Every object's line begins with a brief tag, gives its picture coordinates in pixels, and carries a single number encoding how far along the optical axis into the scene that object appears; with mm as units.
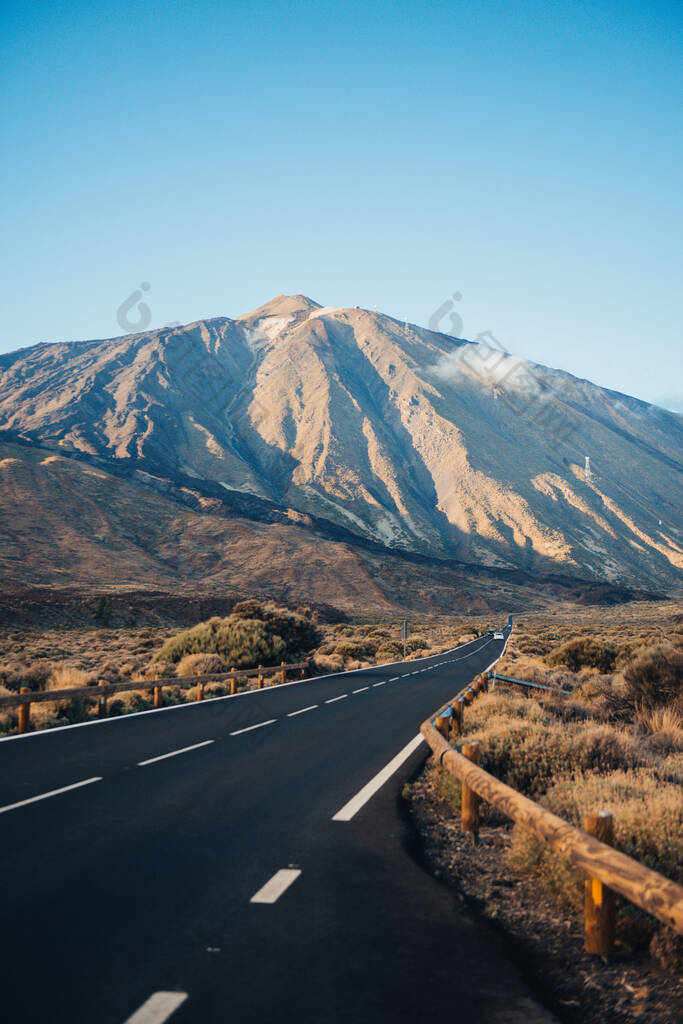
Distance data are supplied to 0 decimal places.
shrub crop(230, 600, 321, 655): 32031
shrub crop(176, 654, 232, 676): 22447
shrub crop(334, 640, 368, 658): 38500
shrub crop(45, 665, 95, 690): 17859
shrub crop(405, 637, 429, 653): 47250
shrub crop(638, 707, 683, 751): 11008
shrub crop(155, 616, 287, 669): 26469
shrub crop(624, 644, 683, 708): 14430
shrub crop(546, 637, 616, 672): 27344
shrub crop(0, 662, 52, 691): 19002
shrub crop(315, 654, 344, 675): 30256
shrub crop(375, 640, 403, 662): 40656
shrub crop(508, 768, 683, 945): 4902
